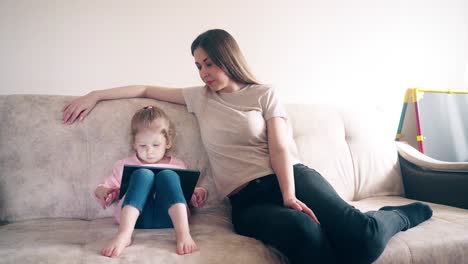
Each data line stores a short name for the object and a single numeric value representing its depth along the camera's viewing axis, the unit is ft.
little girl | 3.16
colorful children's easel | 7.22
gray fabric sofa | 3.13
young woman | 3.15
